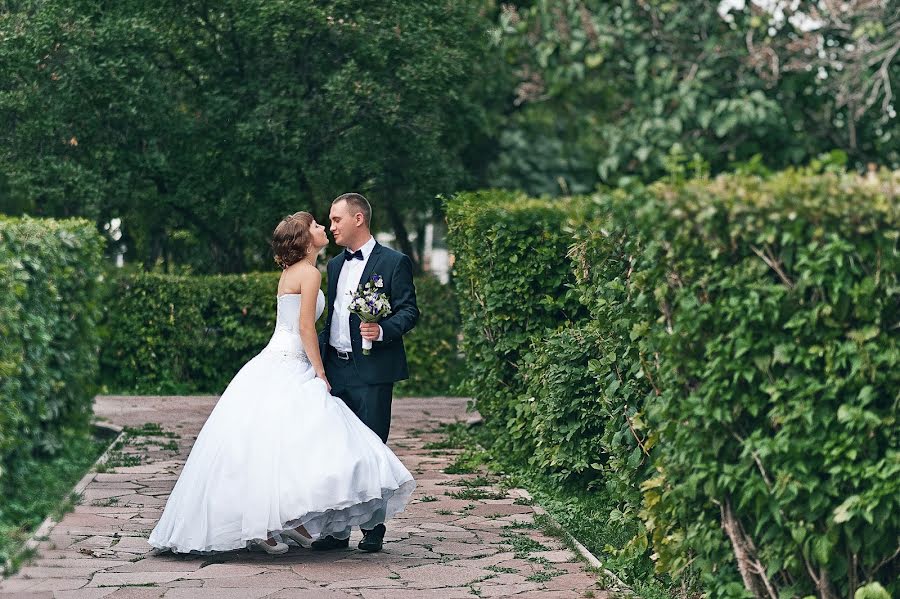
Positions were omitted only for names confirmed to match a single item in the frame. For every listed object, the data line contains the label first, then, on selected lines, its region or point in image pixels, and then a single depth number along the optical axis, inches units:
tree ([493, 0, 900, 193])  866.1
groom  319.3
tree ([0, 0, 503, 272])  701.3
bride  293.6
